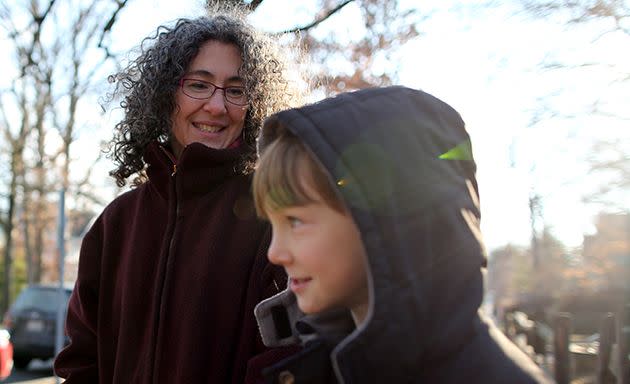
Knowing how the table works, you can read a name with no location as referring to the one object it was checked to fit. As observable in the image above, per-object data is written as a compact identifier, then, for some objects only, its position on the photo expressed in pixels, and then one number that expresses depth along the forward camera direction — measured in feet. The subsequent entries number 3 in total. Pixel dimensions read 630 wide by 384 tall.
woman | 6.55
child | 4.26
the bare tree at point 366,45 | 16.61
